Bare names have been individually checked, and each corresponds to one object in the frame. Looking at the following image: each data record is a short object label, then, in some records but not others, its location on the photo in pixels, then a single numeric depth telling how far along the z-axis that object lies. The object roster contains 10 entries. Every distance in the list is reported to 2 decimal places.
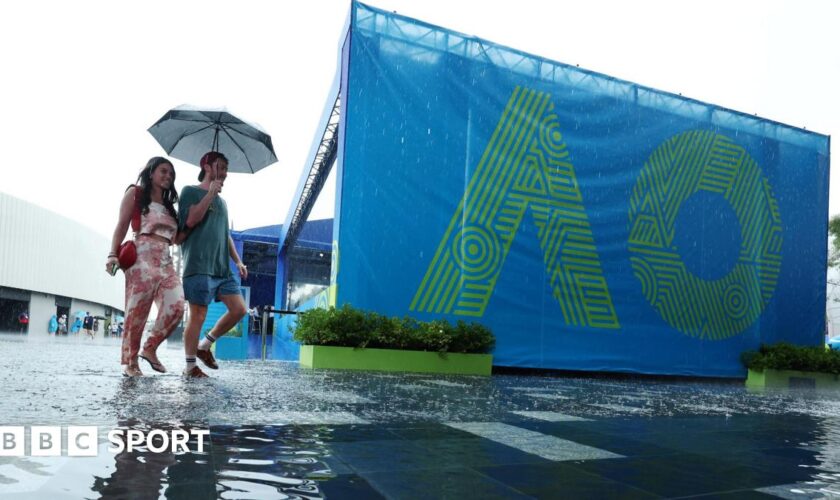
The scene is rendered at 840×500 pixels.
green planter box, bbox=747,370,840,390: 12.03
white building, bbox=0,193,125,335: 47.91
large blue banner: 9.80
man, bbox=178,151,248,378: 5.04
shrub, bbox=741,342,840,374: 12.23
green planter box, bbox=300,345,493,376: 8.44
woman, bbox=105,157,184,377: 4.87
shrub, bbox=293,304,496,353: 8.54
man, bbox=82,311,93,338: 43.66
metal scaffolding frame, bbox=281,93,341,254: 13.60
